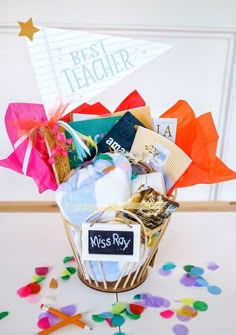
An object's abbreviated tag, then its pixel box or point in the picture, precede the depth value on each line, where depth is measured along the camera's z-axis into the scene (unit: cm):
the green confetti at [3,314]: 74
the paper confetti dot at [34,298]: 78
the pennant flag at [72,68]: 90
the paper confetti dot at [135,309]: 76
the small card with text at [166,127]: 87
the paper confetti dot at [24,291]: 80
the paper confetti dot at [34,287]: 81
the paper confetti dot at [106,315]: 74
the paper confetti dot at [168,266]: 90
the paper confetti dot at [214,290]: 82
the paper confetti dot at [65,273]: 87
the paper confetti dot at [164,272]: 88
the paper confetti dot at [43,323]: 72
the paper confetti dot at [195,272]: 87
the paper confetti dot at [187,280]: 85
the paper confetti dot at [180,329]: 71
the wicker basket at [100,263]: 77
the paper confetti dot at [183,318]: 74
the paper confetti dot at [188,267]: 89
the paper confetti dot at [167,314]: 75
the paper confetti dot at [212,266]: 90
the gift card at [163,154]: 83
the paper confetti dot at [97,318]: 74
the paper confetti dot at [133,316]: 74
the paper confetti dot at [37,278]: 85
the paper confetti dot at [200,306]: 77
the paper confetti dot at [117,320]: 73
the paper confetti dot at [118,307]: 76
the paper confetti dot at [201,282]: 84
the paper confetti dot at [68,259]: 92
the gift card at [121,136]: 85
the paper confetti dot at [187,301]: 79
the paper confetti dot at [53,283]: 83
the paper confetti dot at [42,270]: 87
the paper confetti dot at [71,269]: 88
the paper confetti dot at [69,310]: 76
